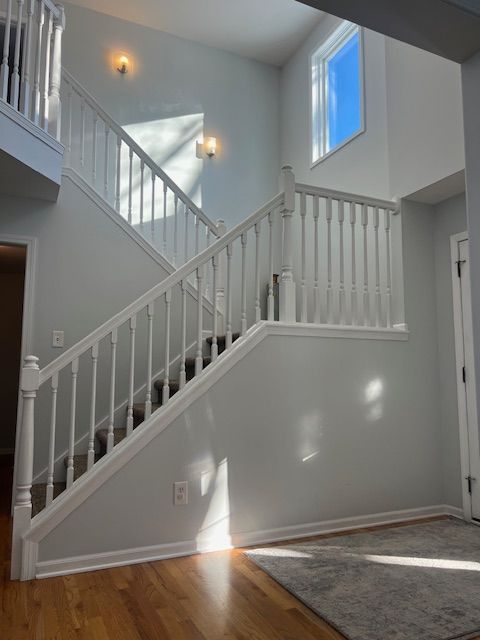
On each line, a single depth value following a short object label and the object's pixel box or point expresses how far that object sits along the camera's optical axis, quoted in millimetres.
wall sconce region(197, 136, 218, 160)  5148
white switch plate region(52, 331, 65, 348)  3459
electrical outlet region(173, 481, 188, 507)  2701
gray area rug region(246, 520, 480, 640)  1956
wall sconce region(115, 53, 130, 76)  4840
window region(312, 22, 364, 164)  4590
